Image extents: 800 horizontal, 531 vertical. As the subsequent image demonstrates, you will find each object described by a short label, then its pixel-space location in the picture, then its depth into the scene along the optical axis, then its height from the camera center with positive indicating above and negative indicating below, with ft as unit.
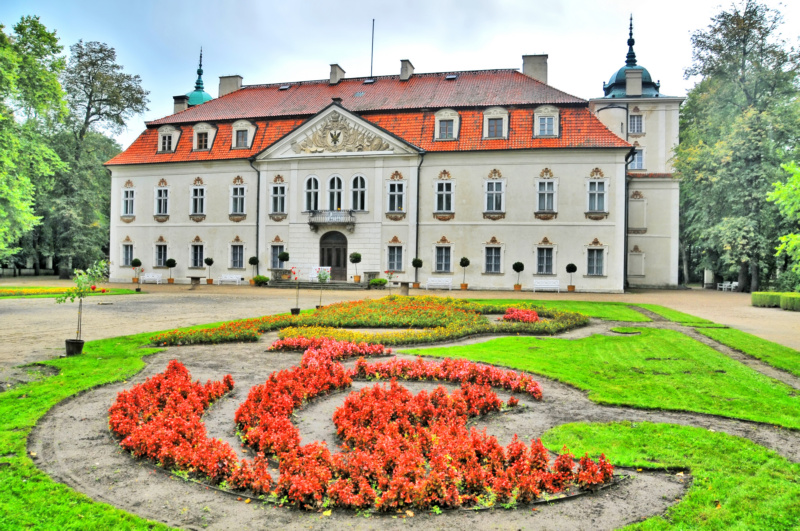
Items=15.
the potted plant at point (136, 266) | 126.72 -0.64
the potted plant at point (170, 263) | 122.83 +0.10
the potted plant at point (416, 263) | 111.34 +0.56
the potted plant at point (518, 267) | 107.24 -0.03
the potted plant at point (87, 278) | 35.14 -0.96
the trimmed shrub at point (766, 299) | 78.70 -4.15
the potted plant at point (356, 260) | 113.70 +1.05
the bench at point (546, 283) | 106.32 -3.04
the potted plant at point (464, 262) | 109.91 +0.82
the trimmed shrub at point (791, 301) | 74.59 -4.26
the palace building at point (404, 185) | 109.40 +16.92
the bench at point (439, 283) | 110.63 -3.29
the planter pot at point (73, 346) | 32.68 -4.80
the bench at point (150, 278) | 126.72 -3.27
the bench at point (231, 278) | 121.19 -3.01
